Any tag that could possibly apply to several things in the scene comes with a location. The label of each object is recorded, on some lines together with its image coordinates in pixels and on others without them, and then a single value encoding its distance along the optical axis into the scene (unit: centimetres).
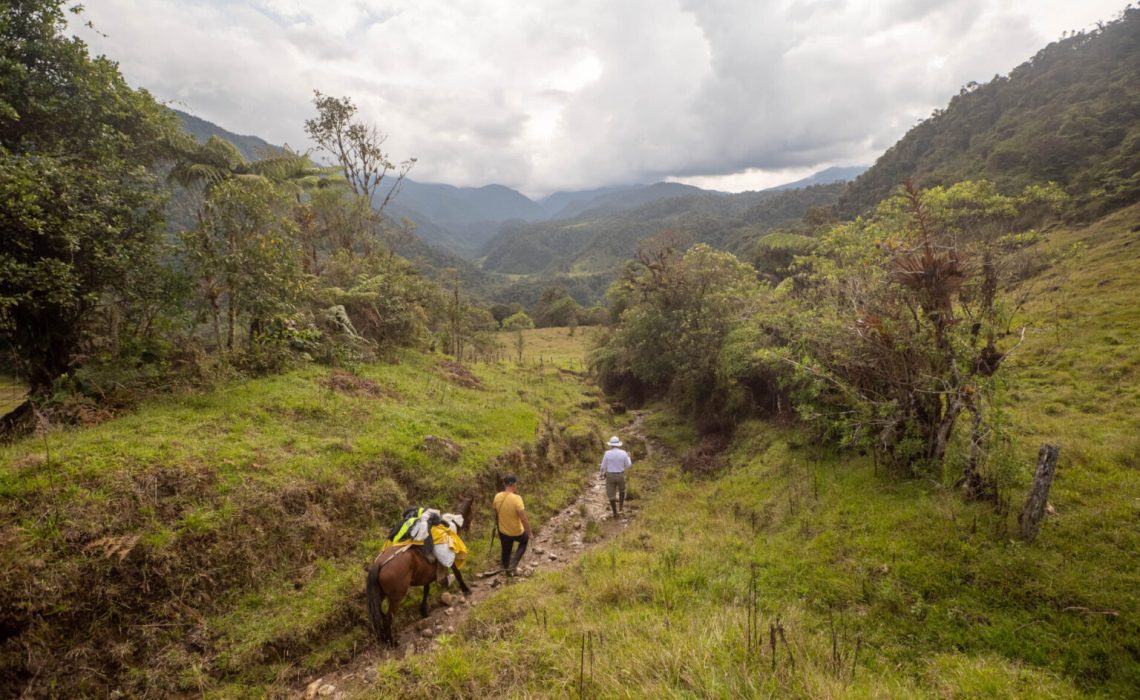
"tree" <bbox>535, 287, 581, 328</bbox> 8081
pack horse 698
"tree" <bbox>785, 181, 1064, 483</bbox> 762
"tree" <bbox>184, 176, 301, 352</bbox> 1173
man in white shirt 1248
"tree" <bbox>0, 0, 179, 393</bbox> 815
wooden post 625
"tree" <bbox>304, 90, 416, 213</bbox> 2580
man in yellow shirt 905
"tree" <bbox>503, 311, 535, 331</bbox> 6147
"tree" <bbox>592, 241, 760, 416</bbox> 1970
